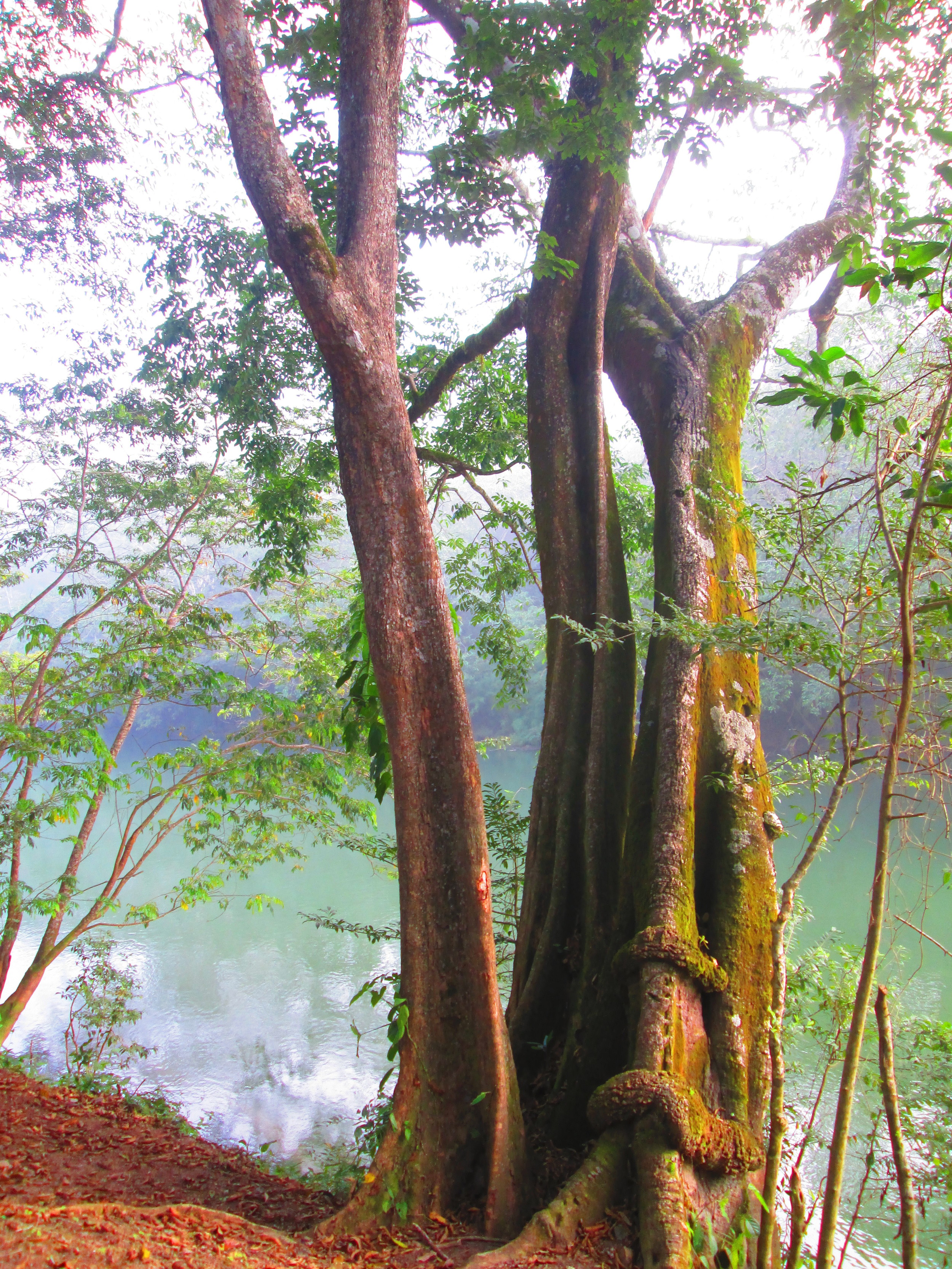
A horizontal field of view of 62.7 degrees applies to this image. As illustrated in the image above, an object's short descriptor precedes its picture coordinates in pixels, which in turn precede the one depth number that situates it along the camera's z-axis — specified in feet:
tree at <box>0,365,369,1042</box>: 15.21
